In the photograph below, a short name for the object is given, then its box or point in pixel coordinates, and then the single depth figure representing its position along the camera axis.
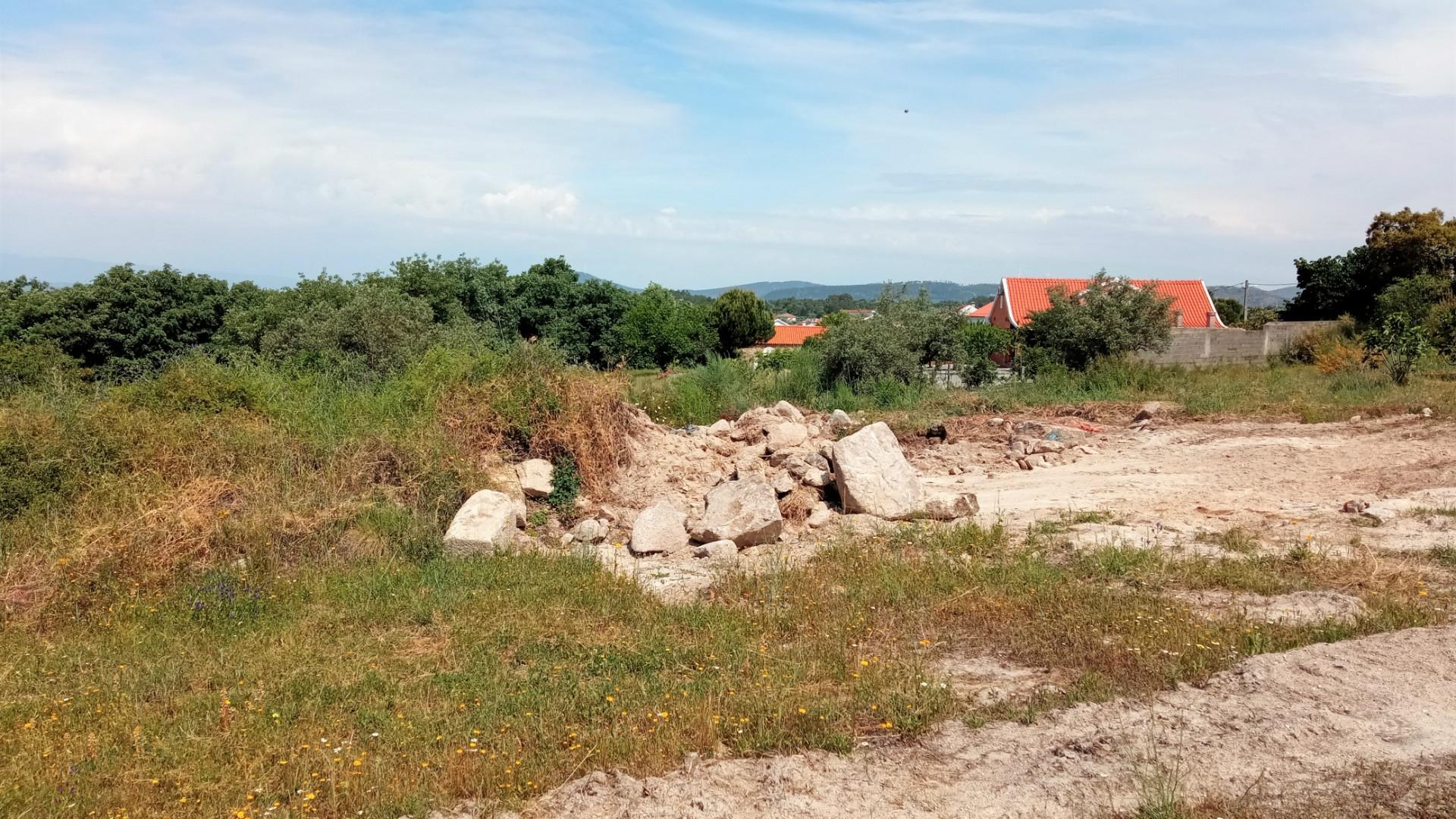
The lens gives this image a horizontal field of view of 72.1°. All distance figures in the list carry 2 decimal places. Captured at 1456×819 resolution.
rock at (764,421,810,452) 13.12
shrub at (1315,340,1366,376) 21.00
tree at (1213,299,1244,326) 58.42
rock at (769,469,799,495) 10.66
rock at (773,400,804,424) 15.53
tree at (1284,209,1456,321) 34.88
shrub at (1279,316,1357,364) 25.55
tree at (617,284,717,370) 40.47
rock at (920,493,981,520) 10.27
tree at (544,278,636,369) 38.49
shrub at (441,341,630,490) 11.01
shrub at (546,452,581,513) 10.64
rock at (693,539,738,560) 9.15
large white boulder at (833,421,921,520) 10.44
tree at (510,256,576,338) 37.41
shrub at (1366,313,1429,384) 18.25
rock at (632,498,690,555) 9.50
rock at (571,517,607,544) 9.96
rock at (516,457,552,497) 10.57
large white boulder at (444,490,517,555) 8.67
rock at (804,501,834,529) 10.23
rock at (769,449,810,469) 12.12
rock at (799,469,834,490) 11.04
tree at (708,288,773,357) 55.81
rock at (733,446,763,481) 11.88
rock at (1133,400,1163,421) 16.95
